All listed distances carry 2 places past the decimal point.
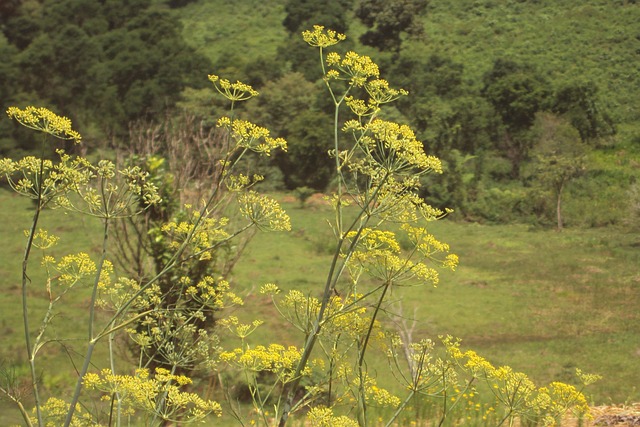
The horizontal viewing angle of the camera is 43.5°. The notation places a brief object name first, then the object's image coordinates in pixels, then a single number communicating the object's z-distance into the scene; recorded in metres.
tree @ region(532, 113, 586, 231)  30.75
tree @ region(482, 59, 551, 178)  38.56
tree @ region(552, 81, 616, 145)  37.81
